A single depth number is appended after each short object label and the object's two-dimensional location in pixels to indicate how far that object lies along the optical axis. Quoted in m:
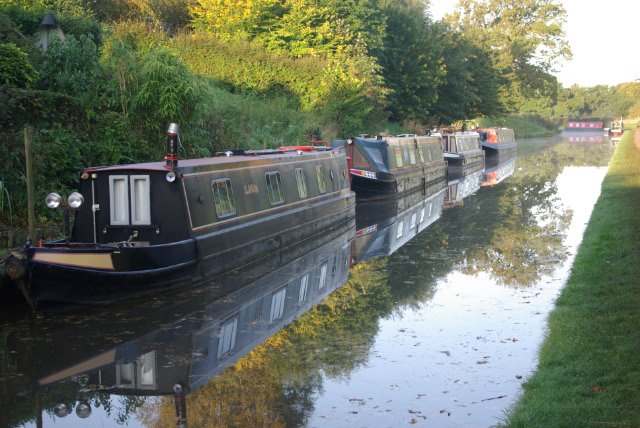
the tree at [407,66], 39.81
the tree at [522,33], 66.69
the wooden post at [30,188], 9.66
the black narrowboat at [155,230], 8.64
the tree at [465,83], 46.69
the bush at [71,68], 15.15
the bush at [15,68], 13.98
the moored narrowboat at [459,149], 33.91
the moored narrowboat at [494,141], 44.44
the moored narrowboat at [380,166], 21.08
